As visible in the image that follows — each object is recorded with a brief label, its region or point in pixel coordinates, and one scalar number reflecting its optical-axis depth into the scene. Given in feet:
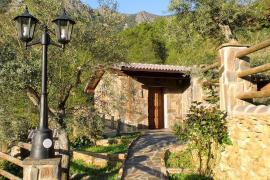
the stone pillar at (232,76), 21.81
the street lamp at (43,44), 15.89
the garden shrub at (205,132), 22.63
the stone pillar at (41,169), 15.28
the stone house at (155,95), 53.98
